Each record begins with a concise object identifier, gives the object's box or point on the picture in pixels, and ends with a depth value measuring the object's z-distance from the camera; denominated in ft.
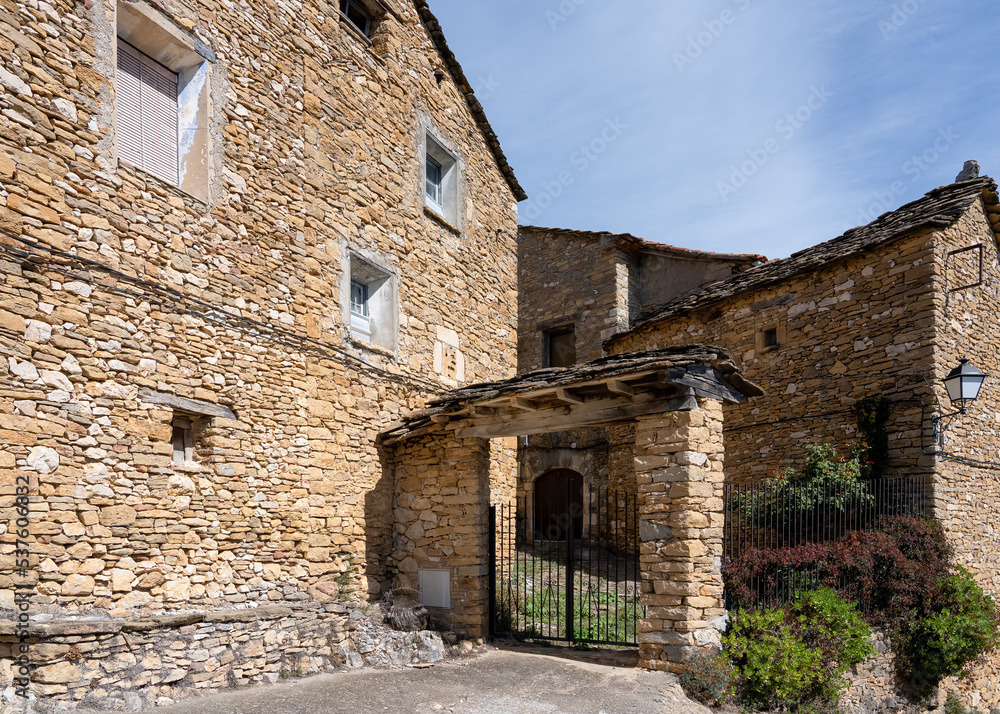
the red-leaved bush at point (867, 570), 27.99
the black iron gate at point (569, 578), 29.53
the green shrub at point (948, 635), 28.60
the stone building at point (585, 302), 51.60
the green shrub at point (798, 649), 23.20
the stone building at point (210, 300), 18.22
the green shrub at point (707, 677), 22.27
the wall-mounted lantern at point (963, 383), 29.48
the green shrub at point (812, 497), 30.99
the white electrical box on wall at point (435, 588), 28.60
